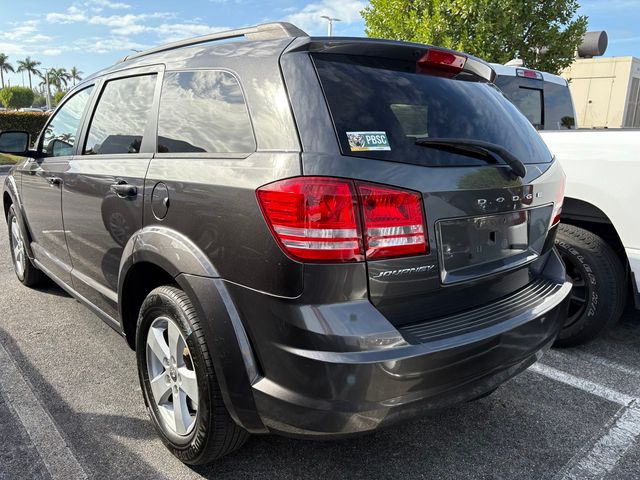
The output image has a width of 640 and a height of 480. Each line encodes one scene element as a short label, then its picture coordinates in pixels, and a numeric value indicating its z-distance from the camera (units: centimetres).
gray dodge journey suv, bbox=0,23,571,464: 170
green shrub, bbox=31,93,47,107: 10450
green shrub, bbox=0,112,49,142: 2136
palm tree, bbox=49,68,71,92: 12589
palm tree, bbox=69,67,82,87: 12482
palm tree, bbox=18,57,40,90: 12212
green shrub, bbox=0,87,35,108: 7400
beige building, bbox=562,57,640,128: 2444
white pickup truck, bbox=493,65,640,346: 304
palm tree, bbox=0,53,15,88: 11494
